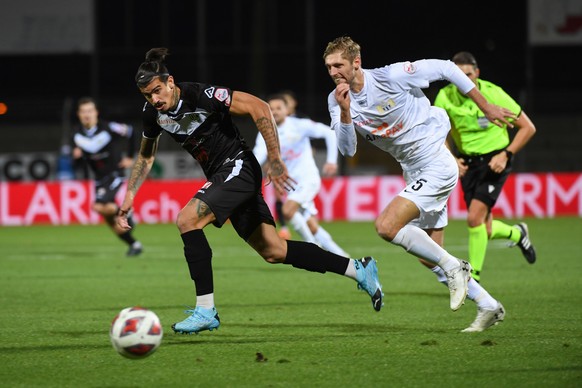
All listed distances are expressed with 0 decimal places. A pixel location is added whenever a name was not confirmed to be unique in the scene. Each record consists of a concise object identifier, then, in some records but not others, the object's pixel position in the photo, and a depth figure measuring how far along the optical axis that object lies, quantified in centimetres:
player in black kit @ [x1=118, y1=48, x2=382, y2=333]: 1490
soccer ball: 1277
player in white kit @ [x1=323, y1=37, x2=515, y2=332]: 1503
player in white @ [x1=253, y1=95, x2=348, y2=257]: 2753
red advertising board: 4541
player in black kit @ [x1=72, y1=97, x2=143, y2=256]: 3228
